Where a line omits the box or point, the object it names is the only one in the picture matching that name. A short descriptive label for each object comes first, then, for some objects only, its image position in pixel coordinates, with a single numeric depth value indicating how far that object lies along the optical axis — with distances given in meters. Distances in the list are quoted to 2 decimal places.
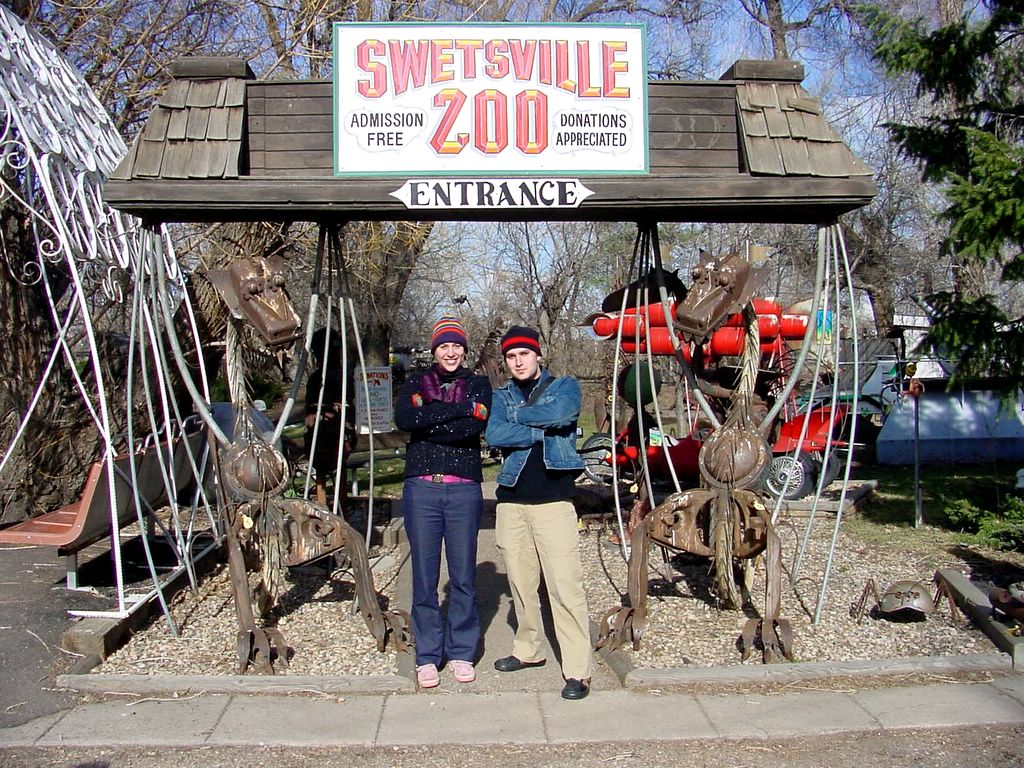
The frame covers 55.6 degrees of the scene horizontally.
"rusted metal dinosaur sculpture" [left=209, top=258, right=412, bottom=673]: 4.98
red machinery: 9.30
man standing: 4.58
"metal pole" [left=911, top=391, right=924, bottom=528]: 8.55
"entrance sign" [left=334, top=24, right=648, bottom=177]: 5.18
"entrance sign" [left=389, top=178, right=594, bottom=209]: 5.05
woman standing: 4.74
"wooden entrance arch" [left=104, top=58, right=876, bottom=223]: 5.00
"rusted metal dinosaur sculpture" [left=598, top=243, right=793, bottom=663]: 5.04
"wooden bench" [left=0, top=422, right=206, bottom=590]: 5.74
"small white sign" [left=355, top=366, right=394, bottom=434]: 10.36
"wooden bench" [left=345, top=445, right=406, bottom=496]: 9.75
